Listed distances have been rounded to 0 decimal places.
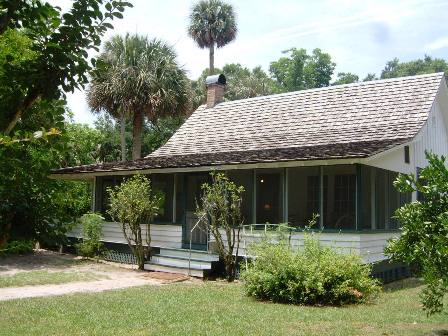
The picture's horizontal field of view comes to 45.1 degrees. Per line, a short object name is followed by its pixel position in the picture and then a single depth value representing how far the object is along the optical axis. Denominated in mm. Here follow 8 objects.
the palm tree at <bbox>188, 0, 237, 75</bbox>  42656
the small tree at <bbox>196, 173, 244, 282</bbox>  13195
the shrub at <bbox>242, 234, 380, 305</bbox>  10055
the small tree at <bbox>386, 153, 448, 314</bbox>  6516
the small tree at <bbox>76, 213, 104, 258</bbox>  17250
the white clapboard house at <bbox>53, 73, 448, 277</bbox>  13375
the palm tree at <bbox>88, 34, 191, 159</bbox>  27219
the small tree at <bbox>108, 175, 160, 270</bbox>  15016
